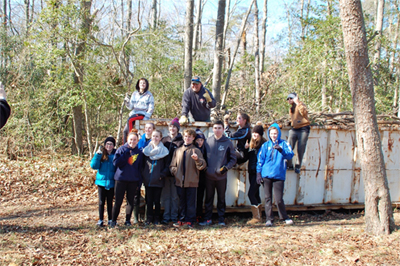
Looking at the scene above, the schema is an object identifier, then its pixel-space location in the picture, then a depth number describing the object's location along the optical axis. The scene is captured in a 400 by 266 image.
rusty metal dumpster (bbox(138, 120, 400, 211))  6.60
